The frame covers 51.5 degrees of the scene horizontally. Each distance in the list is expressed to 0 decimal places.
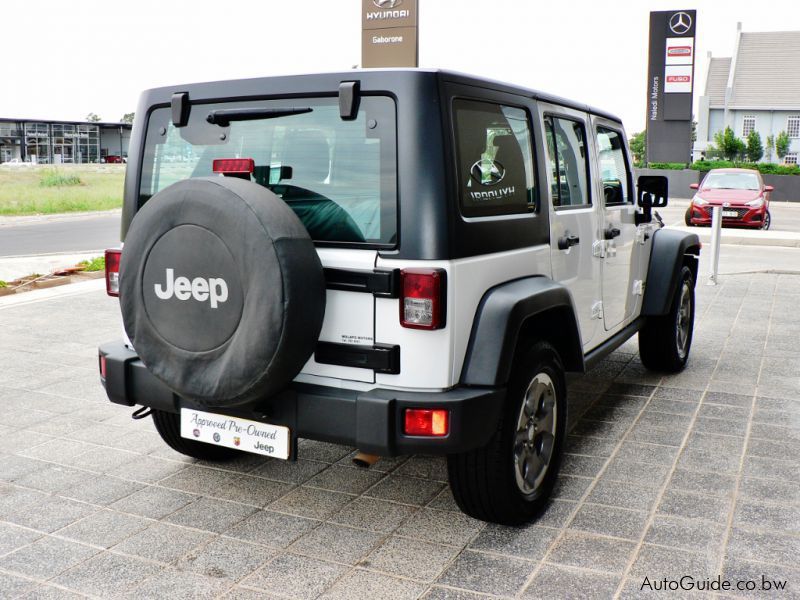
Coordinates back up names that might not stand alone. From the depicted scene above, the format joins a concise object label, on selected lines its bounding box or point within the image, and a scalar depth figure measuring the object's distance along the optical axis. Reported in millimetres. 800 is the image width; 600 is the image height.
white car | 3041
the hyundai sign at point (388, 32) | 21703
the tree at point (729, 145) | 50781
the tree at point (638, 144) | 87344
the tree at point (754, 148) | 54656
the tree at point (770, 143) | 61619
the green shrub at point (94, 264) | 11453
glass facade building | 95562
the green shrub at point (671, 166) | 40562
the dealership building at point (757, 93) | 65062
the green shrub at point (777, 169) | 38656
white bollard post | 11062
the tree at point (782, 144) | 60438
